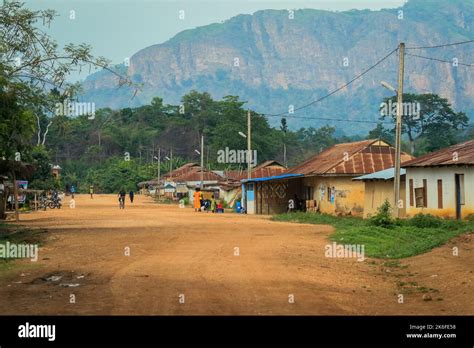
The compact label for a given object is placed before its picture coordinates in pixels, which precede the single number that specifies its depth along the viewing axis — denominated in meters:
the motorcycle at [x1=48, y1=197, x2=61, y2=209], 56.03
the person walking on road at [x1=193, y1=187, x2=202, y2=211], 53.75
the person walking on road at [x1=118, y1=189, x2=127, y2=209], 54.33
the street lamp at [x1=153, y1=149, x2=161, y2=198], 95.38
